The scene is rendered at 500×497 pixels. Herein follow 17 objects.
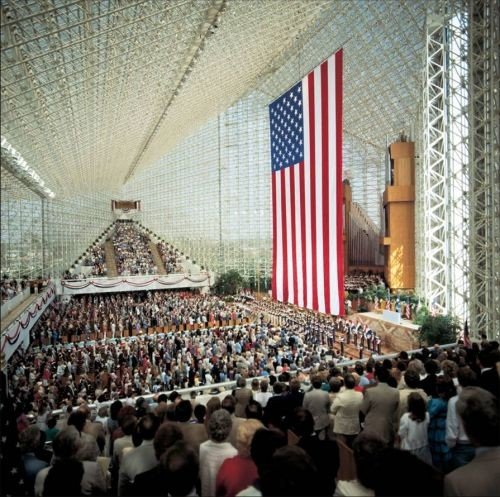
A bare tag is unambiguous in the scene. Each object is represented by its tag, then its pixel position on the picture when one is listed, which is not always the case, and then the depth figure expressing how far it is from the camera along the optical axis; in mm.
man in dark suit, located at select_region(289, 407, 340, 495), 2595
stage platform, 15567
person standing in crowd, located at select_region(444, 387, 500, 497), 1855
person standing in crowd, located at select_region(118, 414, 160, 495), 2602
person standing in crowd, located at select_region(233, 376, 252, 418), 4116
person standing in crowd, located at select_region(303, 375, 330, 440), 3945
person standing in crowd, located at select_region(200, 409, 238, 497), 2512
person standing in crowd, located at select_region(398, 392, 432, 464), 3146
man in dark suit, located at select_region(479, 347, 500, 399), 3683
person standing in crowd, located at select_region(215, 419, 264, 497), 2240
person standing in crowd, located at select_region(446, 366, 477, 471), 3078
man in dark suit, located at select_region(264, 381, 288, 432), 3787
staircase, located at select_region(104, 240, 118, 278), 35572
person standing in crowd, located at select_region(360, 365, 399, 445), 3439
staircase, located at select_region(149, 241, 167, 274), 37009
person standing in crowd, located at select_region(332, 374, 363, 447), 3762
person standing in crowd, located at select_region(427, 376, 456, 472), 3230
